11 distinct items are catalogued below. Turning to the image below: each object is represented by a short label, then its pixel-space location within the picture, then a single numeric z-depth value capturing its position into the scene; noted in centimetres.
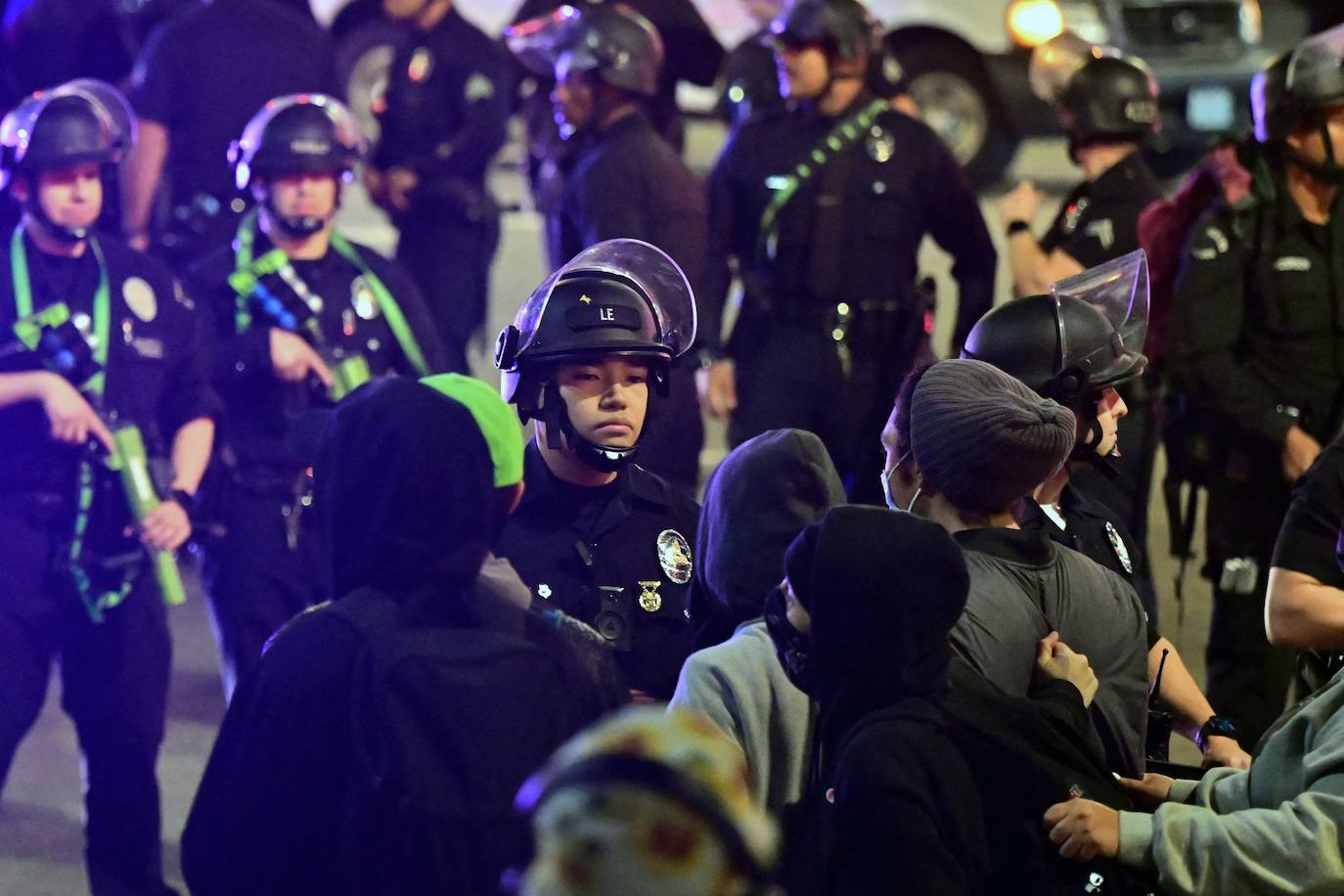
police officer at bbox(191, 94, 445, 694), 1209
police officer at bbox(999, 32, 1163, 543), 1389
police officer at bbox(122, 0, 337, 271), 1575
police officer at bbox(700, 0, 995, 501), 1422
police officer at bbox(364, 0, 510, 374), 1730
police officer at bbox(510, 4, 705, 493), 1362
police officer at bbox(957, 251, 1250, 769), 851
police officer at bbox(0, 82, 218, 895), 1115
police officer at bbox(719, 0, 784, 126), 1761
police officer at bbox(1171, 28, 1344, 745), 1287
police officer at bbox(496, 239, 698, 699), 849
